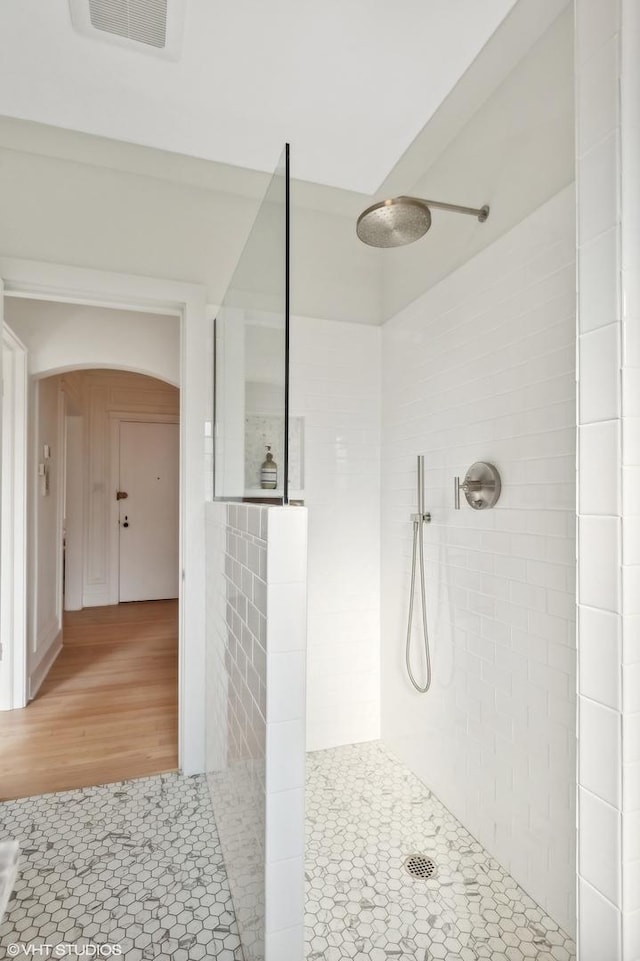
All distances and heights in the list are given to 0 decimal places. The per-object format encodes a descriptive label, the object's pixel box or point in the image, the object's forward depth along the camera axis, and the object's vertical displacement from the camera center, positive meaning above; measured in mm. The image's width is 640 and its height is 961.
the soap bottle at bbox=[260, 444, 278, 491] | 1249 +31
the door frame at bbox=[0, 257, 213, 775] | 2232 +139
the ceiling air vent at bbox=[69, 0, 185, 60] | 1419 +1323
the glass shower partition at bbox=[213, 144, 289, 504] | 1193 +348
